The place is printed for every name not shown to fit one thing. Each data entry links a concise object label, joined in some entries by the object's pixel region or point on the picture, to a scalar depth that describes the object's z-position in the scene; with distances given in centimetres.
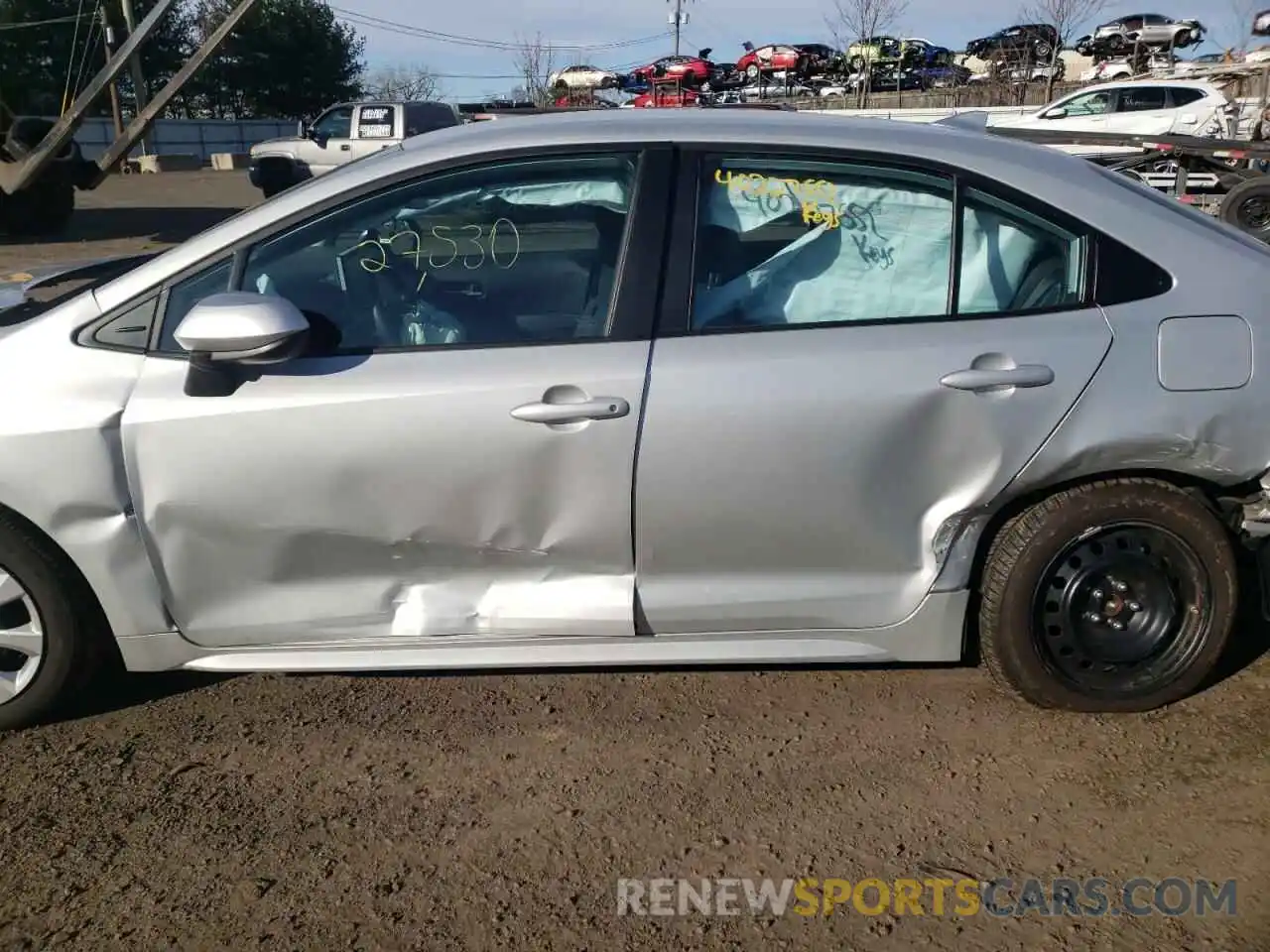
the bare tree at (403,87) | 5706
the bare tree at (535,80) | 4609
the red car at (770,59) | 3912
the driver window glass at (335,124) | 2230
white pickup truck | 2080
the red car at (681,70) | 3622
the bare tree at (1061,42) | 3242
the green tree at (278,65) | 4609
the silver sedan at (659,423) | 273
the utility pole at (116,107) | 2841
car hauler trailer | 885
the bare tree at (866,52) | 3397
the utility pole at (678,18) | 5007
